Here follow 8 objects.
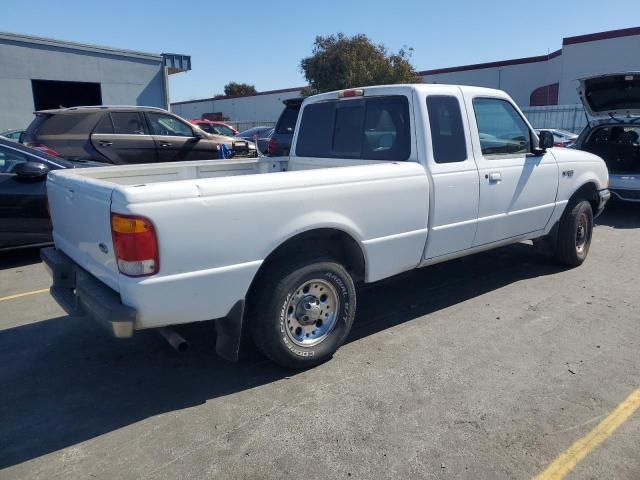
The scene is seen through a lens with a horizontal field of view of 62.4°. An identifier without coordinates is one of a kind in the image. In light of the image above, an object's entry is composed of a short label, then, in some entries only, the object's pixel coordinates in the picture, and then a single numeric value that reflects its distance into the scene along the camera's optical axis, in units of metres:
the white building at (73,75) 19.72
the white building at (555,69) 28.61
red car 22.08
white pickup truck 2.95
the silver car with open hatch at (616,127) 8.05
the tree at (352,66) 33.84
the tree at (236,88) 75.88
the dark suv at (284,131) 11.23
